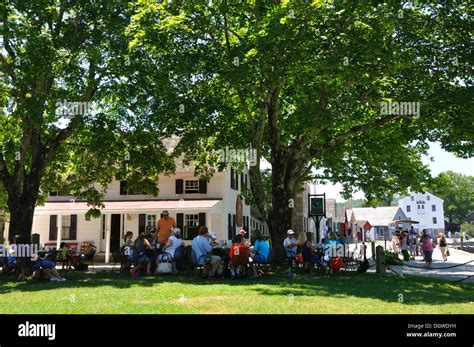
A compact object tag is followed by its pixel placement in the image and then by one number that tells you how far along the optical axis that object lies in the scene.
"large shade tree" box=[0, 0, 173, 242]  16.08
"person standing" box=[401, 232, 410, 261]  30.41
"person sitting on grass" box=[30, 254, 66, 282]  14.69
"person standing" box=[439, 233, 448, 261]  29.02
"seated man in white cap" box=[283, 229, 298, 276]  17.91
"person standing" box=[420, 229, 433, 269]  23.28
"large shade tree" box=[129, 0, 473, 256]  15.24
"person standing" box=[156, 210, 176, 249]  17.44
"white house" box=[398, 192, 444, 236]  118.06
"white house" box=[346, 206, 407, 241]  106.35
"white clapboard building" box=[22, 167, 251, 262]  30.08
